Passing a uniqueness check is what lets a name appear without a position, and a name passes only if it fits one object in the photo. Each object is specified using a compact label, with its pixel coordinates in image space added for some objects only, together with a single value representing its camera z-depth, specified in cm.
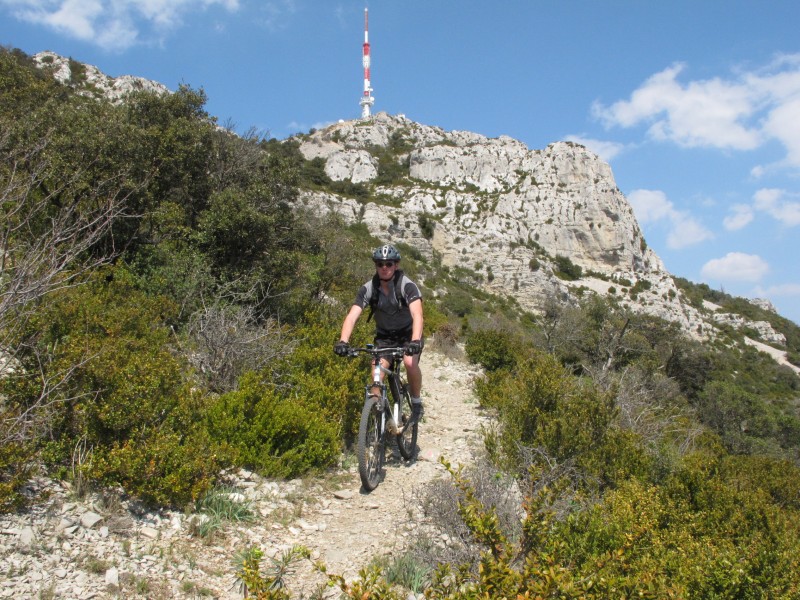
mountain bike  446
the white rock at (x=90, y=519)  316
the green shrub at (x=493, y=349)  1188
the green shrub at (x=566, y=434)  527
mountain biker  471
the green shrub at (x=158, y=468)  348
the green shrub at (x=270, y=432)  465
